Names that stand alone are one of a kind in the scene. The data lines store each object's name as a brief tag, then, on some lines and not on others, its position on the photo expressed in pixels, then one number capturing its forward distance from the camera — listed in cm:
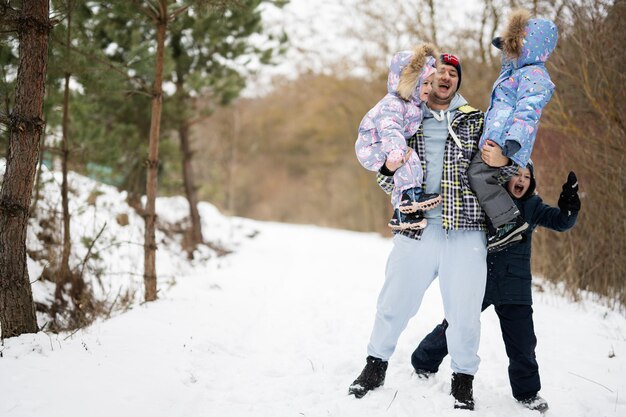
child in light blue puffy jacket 233
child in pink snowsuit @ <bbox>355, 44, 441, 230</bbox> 255
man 254
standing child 257
